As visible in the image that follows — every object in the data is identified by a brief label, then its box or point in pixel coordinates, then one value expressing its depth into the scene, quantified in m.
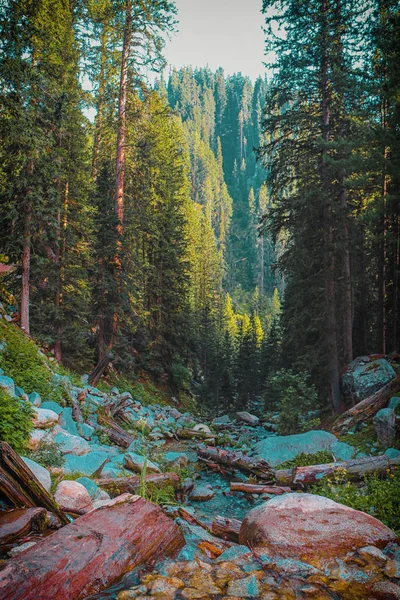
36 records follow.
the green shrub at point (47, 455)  5.67
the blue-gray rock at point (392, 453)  7.32
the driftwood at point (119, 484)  5.88
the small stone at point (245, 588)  3.03
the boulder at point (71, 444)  6.78
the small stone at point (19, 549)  3.11
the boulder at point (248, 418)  22.01
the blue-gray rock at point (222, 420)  22.76
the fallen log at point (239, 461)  9.23
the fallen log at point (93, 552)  2.62
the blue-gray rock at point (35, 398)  7.90
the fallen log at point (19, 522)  3.31
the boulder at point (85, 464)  6.12
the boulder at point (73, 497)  4.44
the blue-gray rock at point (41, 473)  4.64
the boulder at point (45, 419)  6.82
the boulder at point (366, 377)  12.62
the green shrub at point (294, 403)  13.87
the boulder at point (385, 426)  8.49
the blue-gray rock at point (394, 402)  9.60
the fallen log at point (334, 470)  6.84
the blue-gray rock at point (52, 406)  8.27
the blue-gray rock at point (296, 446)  9.63
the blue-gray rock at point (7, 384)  6.66
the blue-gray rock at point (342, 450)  8.66
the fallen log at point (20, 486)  3.80
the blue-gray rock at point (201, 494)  7.62
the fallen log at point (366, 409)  10.55
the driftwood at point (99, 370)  14.91
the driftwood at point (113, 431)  9.48
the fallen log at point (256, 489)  7.61
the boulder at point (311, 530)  3.86
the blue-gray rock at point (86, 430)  8.65
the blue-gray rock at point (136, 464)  7.41
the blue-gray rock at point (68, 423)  8.22
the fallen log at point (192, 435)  14.41
